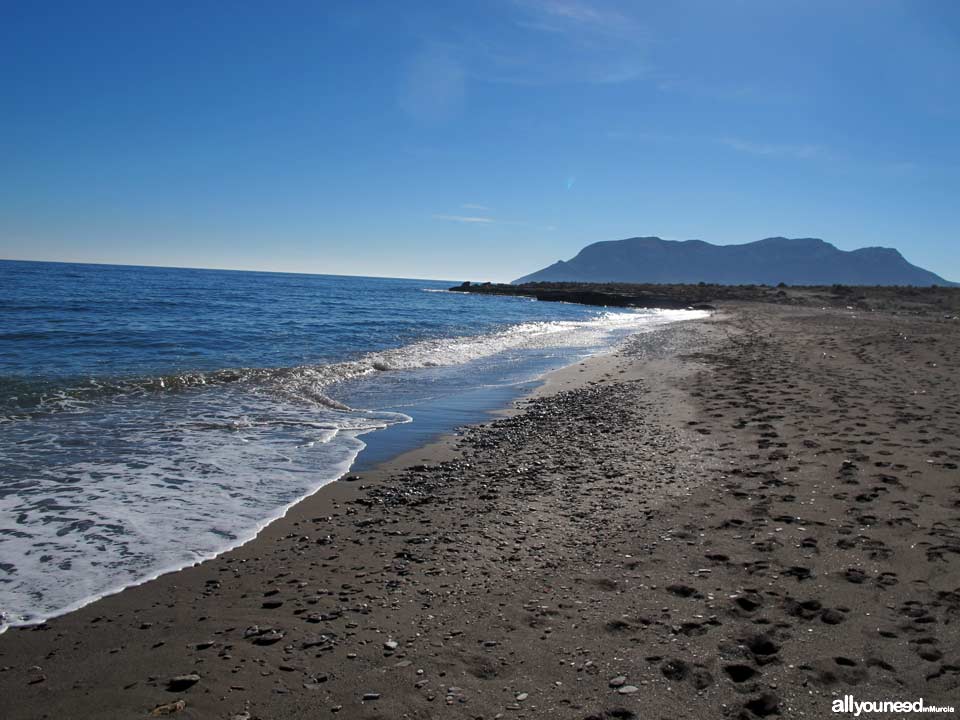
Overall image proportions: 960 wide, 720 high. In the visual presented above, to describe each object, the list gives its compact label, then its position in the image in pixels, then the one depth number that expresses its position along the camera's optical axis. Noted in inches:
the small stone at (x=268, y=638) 144.9
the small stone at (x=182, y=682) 127.9
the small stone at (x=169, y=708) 119.4
